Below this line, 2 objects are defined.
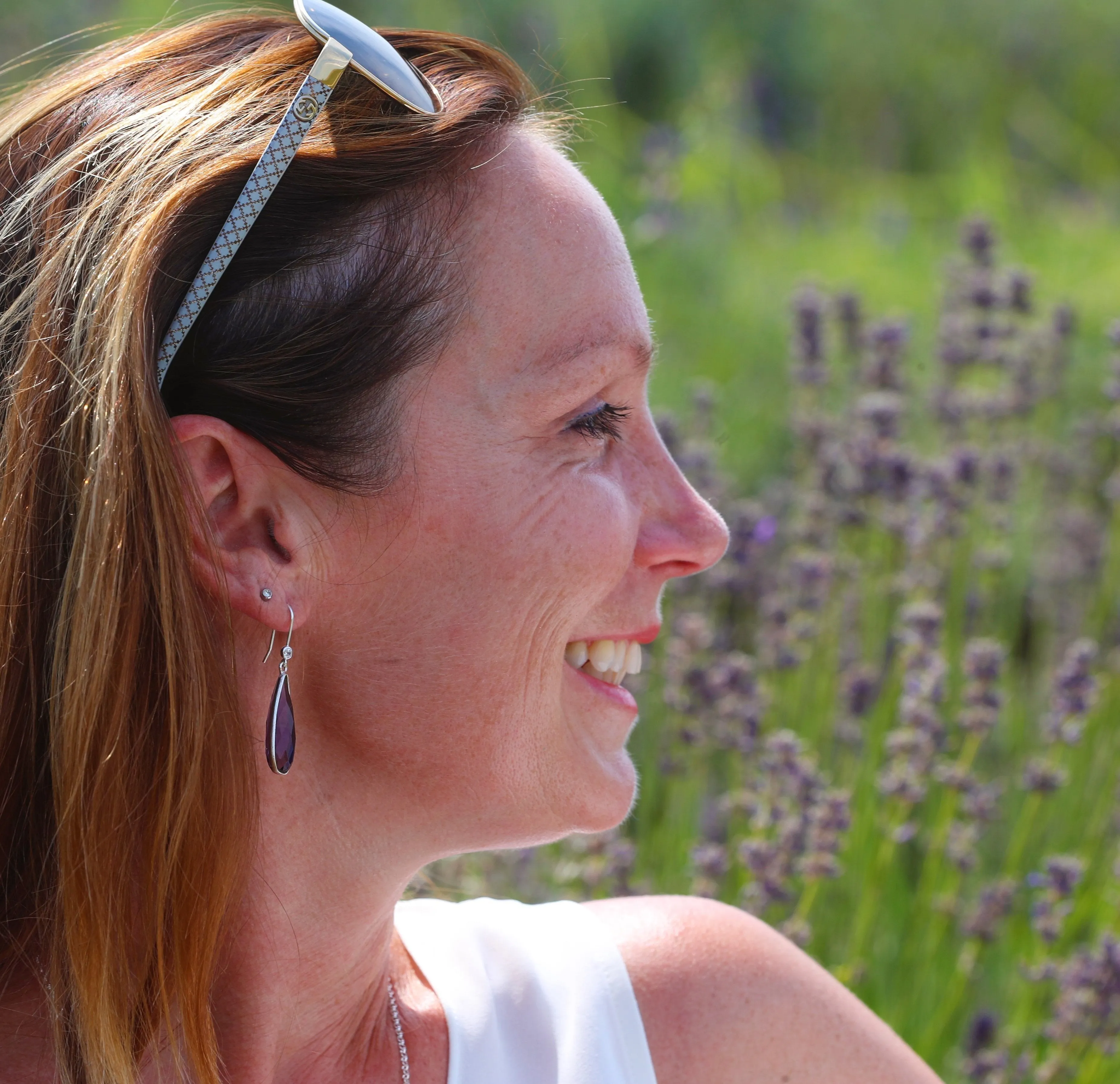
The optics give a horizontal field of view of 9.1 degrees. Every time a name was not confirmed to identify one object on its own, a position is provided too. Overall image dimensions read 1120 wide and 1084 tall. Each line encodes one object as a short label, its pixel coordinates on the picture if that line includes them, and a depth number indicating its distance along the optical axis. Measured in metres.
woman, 1.98
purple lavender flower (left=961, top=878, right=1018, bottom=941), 2.24
